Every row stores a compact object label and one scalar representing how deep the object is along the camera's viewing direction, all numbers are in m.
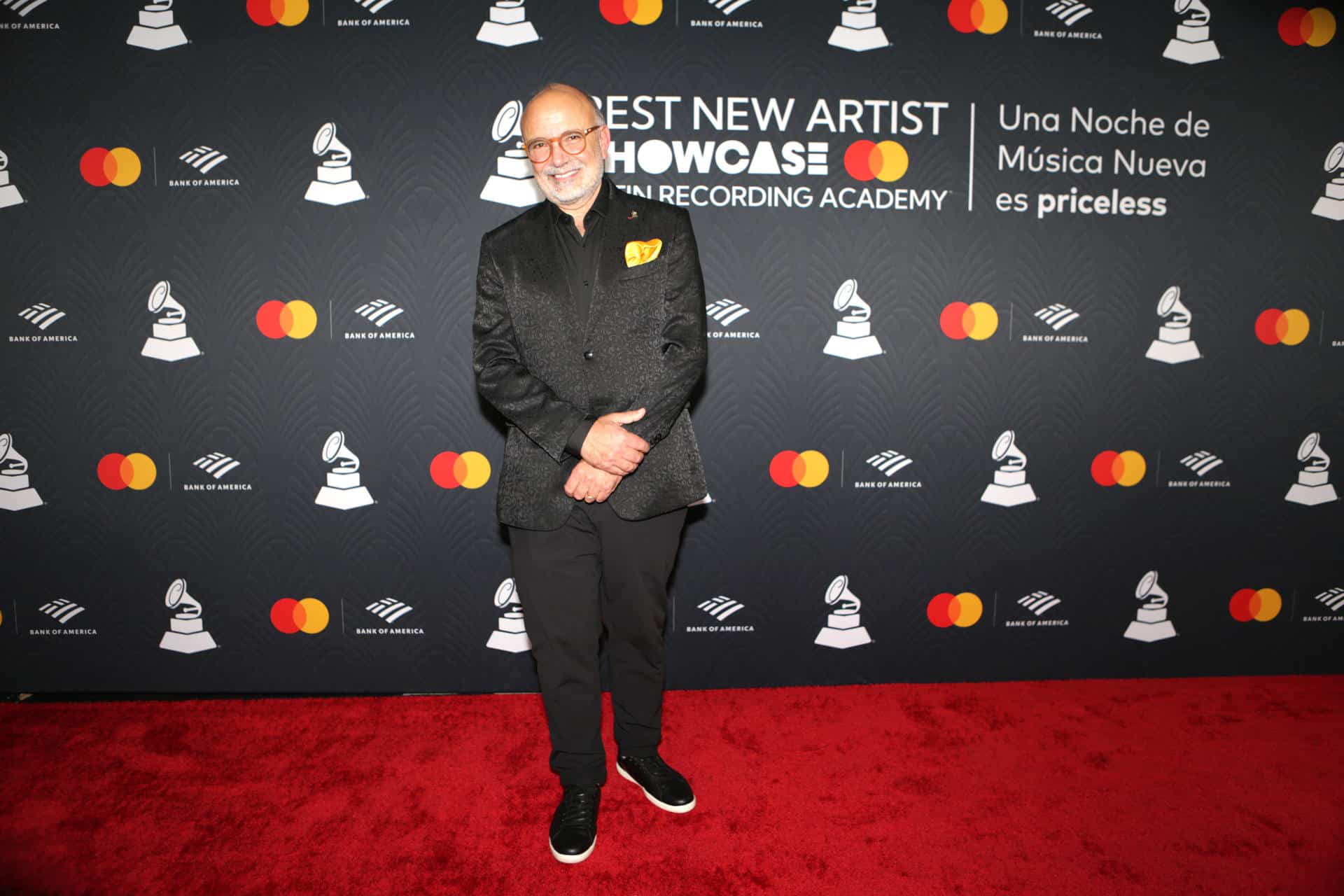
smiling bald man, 1.78
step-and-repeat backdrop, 2.46
